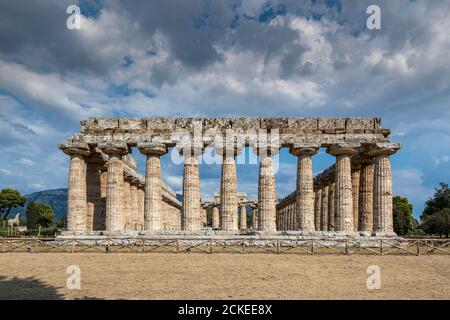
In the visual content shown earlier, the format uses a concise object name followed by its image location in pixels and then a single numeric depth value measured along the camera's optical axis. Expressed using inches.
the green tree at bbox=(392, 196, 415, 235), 2861.7
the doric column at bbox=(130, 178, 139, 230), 1737.2
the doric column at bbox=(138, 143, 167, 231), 1326.9
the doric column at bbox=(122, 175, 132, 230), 1554.1
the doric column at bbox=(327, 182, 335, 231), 1625.2
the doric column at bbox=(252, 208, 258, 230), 2911.9
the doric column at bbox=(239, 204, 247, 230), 2950.3
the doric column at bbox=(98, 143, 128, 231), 1323.8
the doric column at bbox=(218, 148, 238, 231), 1304.1
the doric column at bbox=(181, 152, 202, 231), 1315.2
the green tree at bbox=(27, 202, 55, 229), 3457.9
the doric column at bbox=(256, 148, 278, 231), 1293.1
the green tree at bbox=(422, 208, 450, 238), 2226.5
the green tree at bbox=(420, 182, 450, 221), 2691.7
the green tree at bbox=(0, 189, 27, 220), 3670.8
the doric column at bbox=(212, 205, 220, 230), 2981.8
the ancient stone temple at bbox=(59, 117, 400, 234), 1301.7
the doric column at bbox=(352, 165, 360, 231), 1517.0
